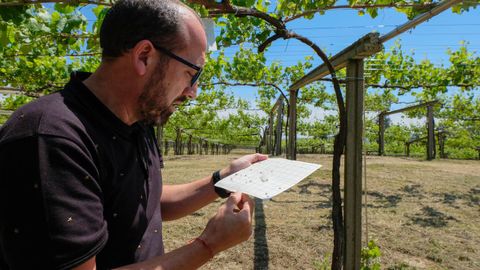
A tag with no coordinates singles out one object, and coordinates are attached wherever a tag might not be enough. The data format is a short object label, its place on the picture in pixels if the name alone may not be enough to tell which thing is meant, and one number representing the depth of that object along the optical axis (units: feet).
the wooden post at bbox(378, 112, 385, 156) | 42.02
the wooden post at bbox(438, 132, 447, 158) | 55.23
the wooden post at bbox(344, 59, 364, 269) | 6.79
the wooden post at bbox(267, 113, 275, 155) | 30.30
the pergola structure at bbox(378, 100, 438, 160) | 31.86
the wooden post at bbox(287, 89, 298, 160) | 15.01
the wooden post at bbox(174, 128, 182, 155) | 72.56
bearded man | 2.32
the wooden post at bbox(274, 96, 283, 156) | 20.07
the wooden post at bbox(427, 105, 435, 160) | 31.94
